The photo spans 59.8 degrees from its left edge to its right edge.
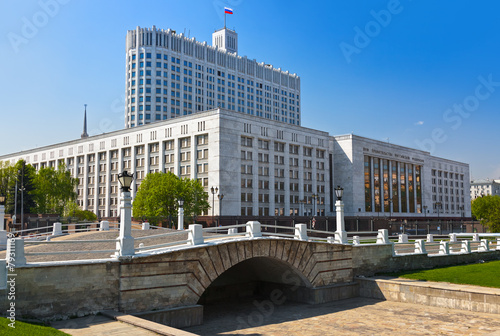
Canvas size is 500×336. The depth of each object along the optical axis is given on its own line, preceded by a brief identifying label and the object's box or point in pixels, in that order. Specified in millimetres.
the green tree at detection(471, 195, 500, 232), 52844
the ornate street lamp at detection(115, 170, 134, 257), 16250
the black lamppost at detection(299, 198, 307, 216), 81312
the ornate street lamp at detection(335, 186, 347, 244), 25500
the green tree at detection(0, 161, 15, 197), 69375
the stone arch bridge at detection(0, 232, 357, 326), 14516
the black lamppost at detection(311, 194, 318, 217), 80438
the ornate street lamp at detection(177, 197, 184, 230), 36100
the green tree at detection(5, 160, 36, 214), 64188
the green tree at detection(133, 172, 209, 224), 58812
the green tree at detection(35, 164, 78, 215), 70875
